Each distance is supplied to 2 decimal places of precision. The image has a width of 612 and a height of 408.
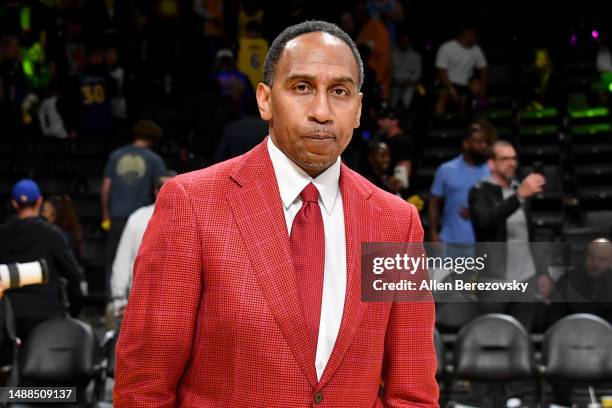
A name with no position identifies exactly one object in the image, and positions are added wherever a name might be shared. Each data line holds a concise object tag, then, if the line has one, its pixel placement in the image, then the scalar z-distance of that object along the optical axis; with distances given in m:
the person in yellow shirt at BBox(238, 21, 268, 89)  11.62
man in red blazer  2.22
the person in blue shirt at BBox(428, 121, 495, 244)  7.55
